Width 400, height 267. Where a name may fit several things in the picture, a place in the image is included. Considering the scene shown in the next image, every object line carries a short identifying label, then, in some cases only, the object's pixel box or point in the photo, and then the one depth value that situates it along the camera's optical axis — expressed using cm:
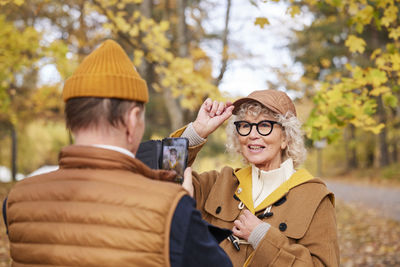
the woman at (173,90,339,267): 203
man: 128
